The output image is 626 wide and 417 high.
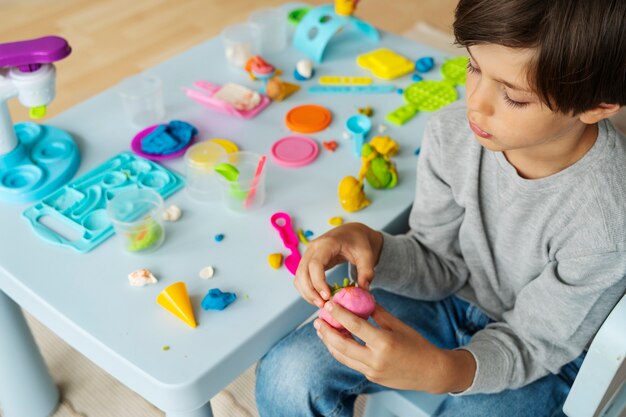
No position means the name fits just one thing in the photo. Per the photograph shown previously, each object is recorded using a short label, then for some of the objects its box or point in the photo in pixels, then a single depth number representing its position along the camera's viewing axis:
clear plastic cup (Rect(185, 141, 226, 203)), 0.91
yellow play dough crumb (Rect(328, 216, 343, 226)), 0.87
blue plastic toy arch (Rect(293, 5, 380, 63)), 1.18
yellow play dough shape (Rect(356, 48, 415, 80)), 1.15
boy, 0.66
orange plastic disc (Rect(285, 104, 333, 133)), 1.02
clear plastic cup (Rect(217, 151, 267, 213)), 0.87
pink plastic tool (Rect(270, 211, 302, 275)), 0.82
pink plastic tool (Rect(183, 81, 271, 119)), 1.05
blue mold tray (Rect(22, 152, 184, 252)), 0.84
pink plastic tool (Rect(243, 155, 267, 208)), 0.88
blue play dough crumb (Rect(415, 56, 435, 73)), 1.17
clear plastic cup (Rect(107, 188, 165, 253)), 0.82
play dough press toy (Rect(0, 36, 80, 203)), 0.86
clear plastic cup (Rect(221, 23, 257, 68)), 1.15
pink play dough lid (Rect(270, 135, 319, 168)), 0.97
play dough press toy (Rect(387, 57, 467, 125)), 1.07
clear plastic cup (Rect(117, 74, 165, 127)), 1.02
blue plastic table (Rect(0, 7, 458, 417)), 0.72
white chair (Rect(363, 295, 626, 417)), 0.68
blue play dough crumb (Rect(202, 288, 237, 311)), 0.76
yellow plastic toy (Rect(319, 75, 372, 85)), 1.13
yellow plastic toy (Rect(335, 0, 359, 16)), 1.19
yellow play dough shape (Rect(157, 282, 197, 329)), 0.75
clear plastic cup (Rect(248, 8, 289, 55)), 1.19
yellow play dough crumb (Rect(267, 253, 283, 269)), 0.81
